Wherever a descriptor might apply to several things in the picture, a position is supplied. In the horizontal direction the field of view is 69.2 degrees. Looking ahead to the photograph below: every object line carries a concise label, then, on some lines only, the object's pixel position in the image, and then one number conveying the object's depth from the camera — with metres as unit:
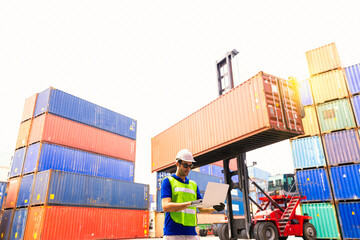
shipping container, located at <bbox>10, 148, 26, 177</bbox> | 19.33
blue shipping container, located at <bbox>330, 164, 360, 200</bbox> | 12.34
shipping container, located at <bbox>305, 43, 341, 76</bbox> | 15.13
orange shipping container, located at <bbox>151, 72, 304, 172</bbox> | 9.07
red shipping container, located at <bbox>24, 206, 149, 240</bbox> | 16.17
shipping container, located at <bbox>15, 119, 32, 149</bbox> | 20.06
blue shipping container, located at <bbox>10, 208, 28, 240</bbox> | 16.80
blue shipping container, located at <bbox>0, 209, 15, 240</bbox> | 17.69
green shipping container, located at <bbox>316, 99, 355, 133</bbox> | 13.57
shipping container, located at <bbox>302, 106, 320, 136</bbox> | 14.35
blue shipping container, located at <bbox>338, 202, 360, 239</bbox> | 11.92
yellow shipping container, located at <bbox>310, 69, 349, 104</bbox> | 14.33
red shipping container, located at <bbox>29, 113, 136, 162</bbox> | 19.07
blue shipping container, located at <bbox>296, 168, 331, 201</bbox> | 13.12
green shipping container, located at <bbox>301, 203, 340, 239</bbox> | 12.47
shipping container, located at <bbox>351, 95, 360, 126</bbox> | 13.34
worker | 2.89
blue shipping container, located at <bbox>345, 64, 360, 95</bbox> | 13.96
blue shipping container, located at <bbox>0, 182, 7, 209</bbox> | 18.02
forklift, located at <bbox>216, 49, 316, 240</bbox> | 10.66
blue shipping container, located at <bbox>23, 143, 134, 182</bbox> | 18.23
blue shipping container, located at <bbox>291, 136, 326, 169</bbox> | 13.73
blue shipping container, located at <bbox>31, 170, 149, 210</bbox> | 16.89
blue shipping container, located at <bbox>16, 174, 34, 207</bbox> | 17.59
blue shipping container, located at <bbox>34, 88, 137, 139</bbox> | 19.94
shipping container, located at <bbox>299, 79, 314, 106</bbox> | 15.27
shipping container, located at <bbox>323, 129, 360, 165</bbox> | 12.85
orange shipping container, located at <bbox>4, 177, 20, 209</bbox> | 18.44
